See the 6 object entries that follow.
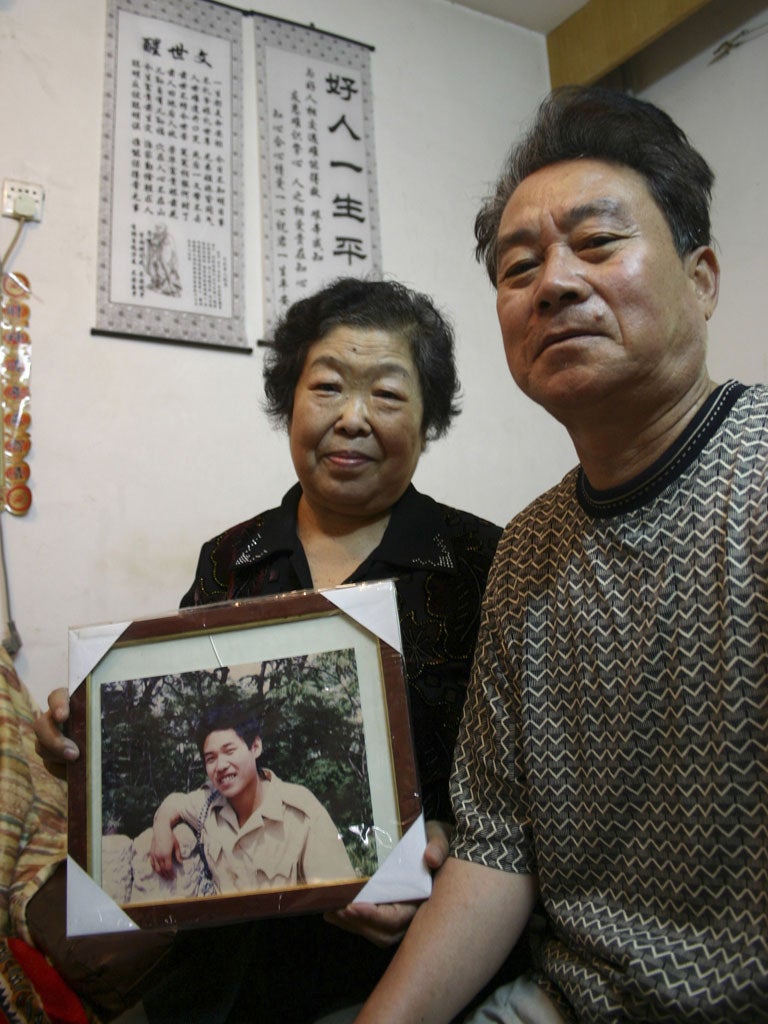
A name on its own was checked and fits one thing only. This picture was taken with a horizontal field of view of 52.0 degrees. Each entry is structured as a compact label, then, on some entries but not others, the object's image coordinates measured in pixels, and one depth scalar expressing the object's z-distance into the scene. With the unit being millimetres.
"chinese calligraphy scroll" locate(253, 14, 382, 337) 2303
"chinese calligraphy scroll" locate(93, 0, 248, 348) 2078
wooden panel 2350
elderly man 802
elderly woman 1152
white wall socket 1931
